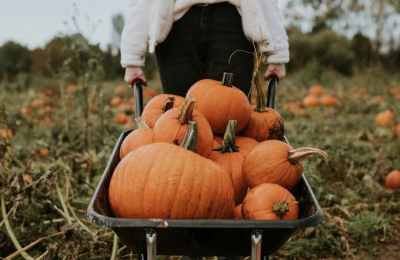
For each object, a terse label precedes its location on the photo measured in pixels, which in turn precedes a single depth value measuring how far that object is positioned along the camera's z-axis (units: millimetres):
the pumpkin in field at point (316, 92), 7236
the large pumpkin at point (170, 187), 1396
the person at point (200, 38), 2318
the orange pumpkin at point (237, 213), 1550
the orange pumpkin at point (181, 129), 1617
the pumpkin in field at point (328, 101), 6704
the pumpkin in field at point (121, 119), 5359
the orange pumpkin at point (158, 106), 1895
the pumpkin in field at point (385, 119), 5236
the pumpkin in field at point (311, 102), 6660
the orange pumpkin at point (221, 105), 1850
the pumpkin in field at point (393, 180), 3451
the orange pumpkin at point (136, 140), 1723
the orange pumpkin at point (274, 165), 1599
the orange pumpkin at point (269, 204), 1438
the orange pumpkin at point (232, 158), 1683
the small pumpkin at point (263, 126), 1922
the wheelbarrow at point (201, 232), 1247
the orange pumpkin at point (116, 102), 6309
